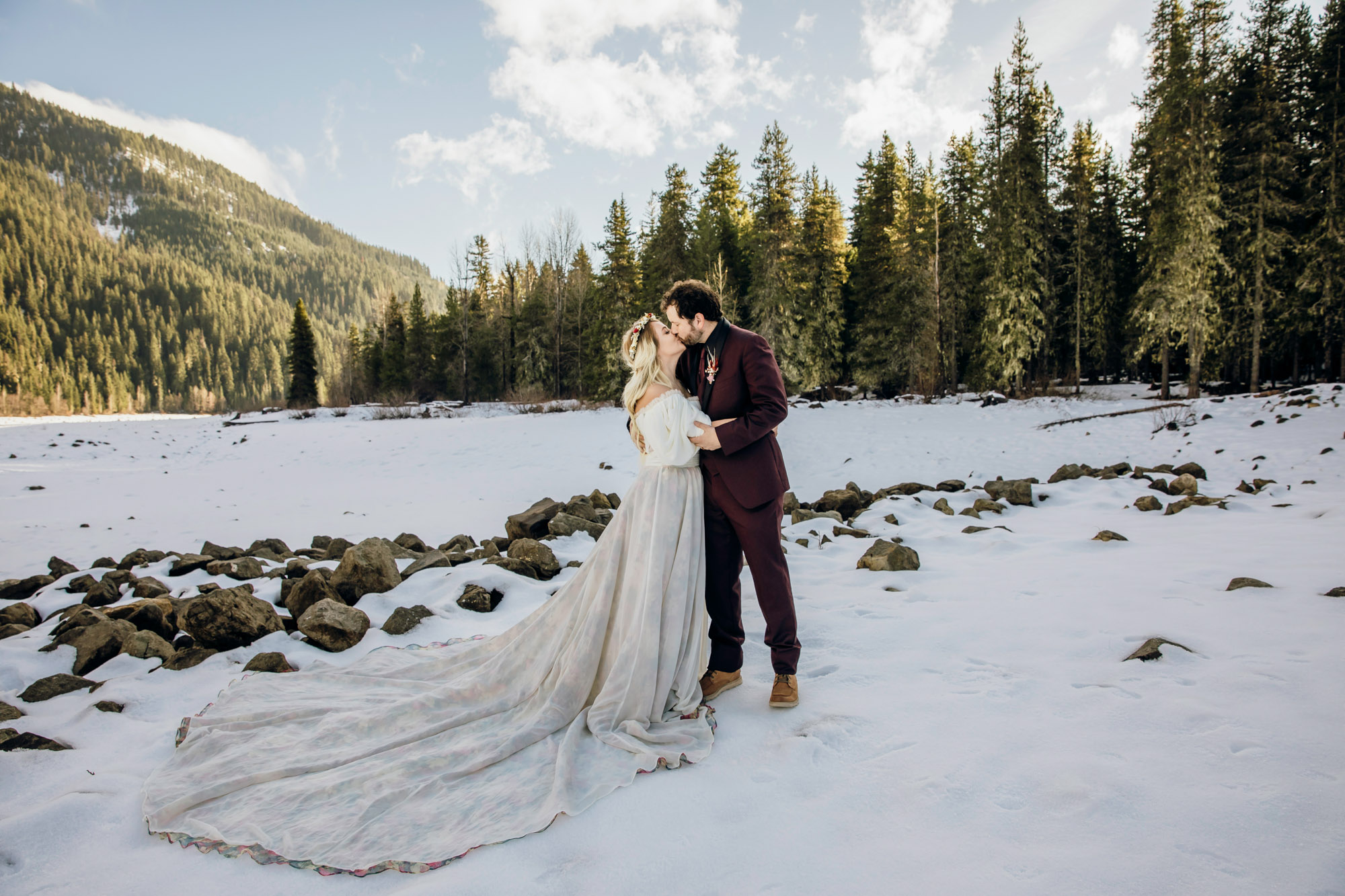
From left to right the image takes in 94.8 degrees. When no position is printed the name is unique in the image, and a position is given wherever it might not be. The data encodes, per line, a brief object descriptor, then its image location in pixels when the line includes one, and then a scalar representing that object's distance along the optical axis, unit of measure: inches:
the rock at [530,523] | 269.4
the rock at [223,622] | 161.0
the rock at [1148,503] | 272.4
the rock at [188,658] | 148.6
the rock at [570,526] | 260.1
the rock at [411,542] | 270.2
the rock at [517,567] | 214.7
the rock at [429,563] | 212.4
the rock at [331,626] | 160.6
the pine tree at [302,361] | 1706.4
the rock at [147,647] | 153.6
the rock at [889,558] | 216.4
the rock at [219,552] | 277.1
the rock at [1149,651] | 126.9
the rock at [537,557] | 217.2
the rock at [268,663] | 145.3
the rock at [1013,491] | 308.5
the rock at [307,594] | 182.2
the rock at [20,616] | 181.8
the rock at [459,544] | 269.6
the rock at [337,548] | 268.7
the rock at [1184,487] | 300.0
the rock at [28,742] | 110.9
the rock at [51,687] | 133.3
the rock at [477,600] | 187.3
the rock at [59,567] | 243.6
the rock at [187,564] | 235.3
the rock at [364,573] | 191.6
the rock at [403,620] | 169.0
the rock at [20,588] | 217.5
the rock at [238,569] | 227.6
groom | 124.8
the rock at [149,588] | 205.5
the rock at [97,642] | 149.0
